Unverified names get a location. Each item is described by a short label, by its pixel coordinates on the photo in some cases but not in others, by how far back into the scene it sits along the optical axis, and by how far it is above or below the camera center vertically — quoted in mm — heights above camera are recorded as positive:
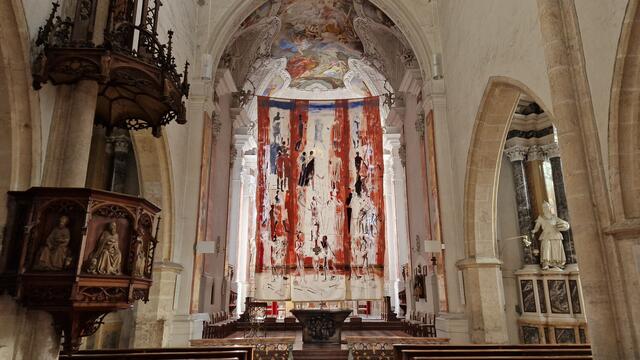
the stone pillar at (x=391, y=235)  18500 +2853
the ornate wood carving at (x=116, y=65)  4547 +2513
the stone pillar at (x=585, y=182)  4496 +1233
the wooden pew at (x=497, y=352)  5035 -543
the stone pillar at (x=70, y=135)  4727 +1731
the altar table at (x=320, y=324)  10195 -419
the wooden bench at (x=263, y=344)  8219 -683
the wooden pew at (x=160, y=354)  4980 -531
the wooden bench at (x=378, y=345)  8094 -712
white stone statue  10336 +1442
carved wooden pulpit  3953 +444
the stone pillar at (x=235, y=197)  15339 +3934
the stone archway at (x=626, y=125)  4406 +1697
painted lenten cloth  14820 +3417
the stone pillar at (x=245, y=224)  19328 +3423
